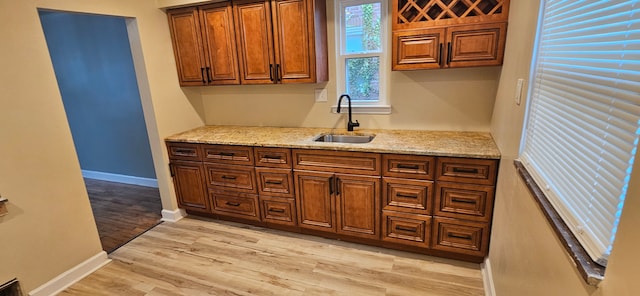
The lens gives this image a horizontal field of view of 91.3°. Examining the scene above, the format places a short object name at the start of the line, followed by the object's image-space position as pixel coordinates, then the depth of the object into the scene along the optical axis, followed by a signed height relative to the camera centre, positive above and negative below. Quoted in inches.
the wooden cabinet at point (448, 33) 81.2 +7.5
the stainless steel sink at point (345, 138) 106.5 -24.3
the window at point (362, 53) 103.1 +4.1
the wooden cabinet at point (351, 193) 84.7 -38.3
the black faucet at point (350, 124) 108.9 -19.7
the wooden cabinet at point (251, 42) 100.4 +9.6
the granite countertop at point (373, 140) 84.0 -22.5
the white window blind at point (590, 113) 26.2 -5.8
